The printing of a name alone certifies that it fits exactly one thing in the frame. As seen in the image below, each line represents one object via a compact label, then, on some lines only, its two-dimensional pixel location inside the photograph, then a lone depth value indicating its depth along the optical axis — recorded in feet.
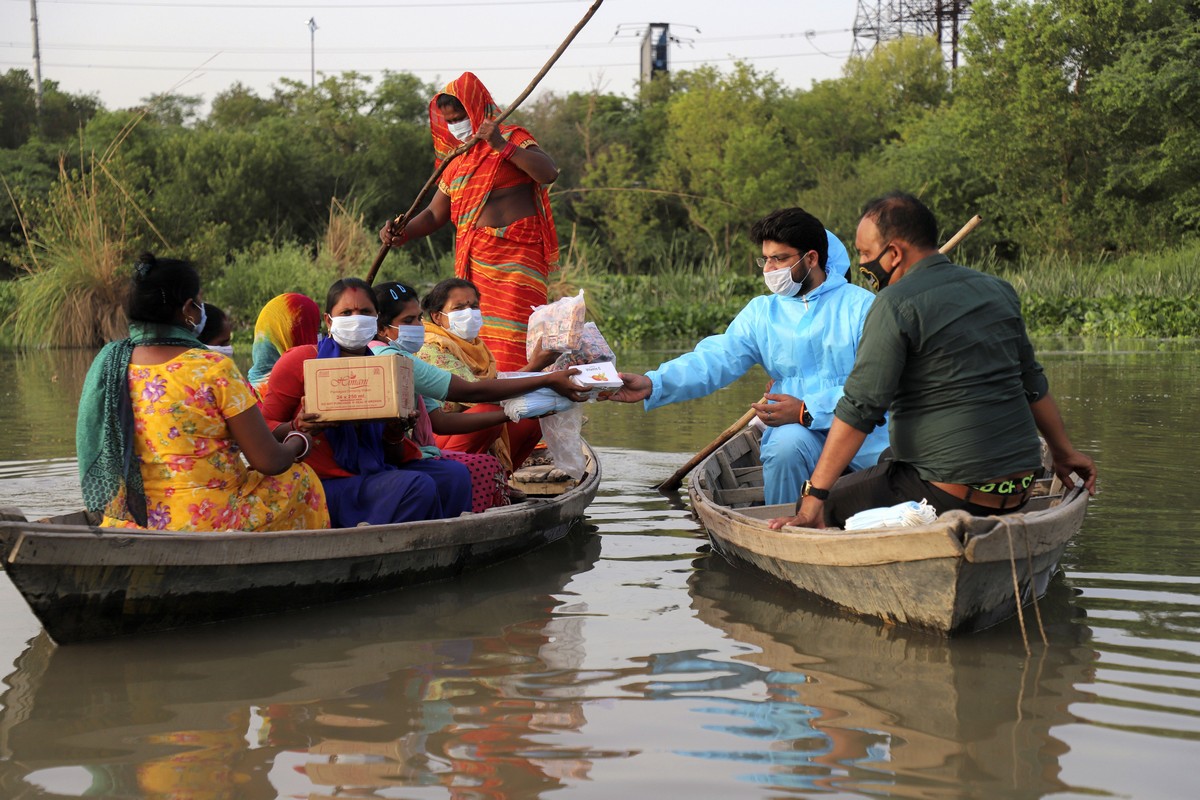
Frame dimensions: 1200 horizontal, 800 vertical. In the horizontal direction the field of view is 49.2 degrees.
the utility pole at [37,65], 117.19
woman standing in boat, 22.36
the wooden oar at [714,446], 20.39
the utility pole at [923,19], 162.40
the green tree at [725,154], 116.57
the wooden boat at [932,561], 12.14
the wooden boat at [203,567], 12.40
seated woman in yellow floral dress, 13.39
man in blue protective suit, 16.78
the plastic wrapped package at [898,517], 12.69
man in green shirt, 12.92
